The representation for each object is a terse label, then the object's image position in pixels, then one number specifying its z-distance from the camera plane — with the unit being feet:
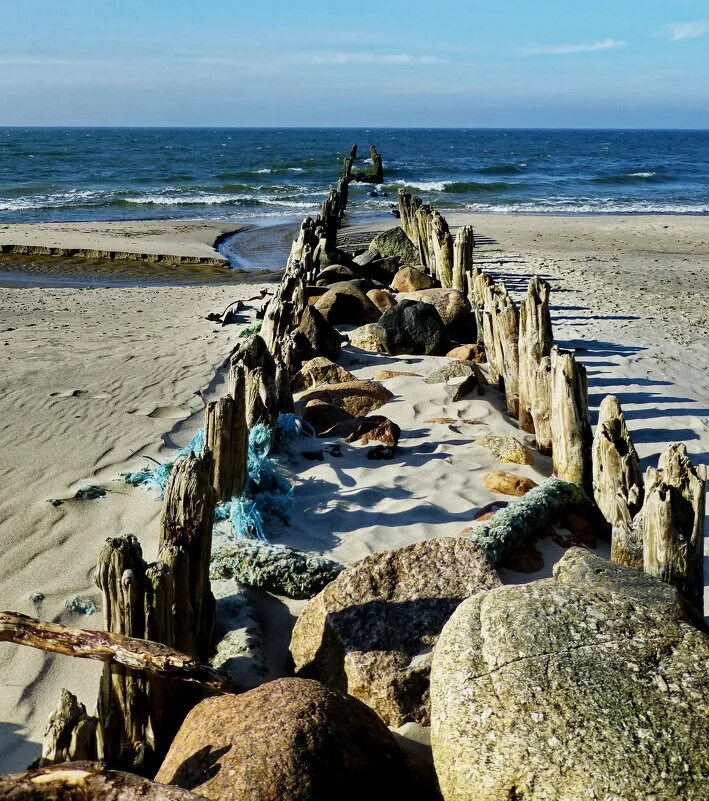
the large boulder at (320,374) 27.45
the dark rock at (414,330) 31.45
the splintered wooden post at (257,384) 20.79
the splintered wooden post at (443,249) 42.57
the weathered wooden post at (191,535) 11.96
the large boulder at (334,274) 44.11
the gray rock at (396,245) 53.31
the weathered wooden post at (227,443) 16.96
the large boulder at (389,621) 11.70
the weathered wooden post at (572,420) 18.71
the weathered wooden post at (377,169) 135.98
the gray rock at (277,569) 15.15
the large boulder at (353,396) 24.84
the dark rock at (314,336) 30.30
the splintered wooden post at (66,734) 9.54
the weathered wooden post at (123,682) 10.61
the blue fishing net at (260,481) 17.17
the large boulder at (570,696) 8.10
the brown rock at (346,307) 37.19
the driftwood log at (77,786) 7.33
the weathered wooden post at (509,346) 24.93
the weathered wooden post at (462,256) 38.89
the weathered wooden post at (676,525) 12.76
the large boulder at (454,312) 34.41
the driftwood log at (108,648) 10.08
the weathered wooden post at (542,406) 20.82
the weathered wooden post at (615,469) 15.78
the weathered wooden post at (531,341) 23.12
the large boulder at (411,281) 43.34
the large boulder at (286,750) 8.57
